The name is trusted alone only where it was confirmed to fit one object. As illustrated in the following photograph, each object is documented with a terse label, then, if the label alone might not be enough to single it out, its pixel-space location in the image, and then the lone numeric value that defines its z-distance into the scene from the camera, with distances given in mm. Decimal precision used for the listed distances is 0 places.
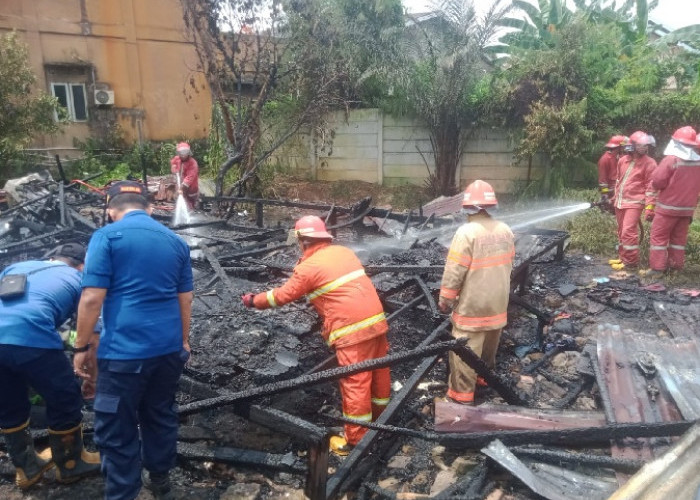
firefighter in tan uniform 3732
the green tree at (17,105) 11141
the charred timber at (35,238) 5852
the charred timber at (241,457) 3000
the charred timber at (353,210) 7707
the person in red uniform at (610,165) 8117
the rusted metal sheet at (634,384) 2816
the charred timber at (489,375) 3364
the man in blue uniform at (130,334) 2512
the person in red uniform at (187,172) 9328
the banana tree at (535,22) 12938
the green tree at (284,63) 10453
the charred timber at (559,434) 2717
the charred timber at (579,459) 2621
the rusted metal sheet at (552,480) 2545
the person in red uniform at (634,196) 6730
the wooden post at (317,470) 2338
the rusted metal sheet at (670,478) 2213
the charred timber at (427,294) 4234
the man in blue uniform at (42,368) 2662
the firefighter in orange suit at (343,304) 3398
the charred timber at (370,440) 2559
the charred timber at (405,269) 4741
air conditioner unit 14219
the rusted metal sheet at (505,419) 3188
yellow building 13531
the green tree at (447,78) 10797
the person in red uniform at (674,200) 6109
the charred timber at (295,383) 2746
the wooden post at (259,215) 8703
